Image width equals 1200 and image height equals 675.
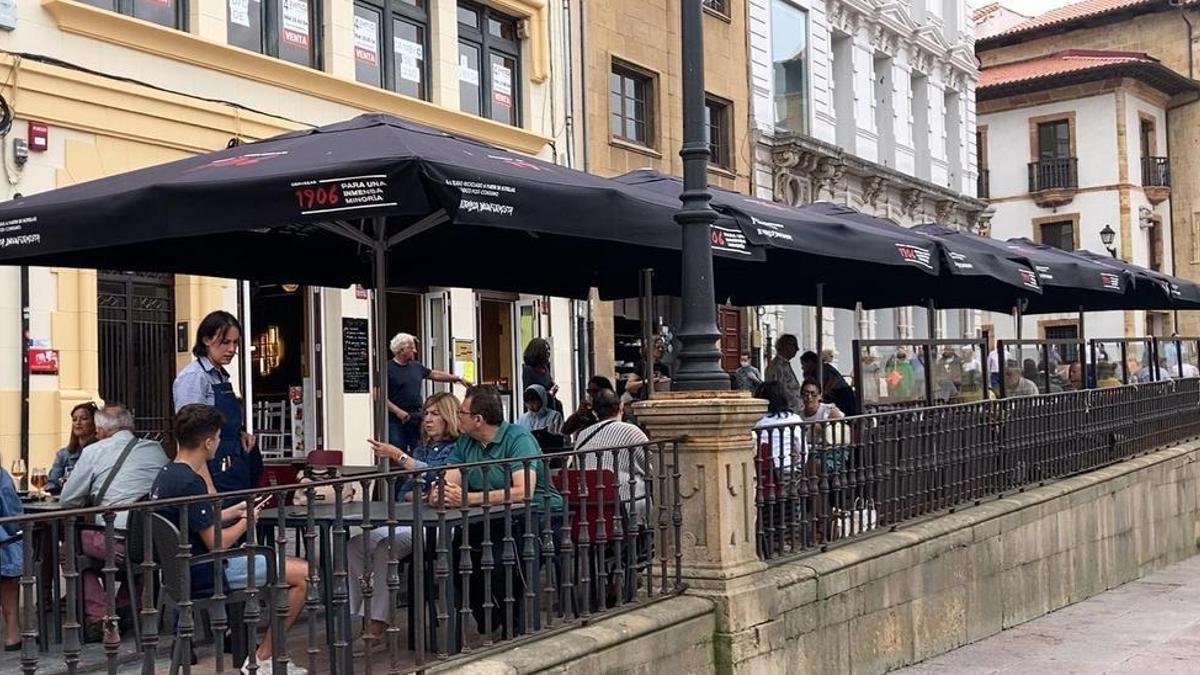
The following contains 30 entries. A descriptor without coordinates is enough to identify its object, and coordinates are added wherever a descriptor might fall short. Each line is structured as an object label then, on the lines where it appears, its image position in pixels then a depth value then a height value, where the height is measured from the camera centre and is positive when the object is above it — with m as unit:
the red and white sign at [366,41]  15.34 +4.10
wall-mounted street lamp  27.56 +2.82
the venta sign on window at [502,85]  17.75 +4.08
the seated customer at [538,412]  11.54 -0.22
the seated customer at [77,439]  9.29 -0.27
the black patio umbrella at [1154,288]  16.98 +1.09
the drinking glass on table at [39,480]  8.94 -0.52
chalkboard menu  15.13 +0.41
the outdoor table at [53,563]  4.18 -0.63
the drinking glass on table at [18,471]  9.86 -0.51
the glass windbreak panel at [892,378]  9.91 -0.01
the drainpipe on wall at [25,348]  11.38 +0.47
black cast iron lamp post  7.01 +0.67
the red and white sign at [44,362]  11.49 +0.35
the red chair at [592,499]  6.12 -0.53
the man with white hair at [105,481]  6.12 -0.39
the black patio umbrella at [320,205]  5.82 +0.94
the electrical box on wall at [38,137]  11.45 +2.29
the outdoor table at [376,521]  5.29 -0.56
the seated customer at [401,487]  5.69 -0.49
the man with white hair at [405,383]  11.09 +0.07
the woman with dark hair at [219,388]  7.00 +0.05
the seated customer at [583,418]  10.27 -0.25
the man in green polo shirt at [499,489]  5.68 -0.44
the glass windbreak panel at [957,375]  10.53 -0.01
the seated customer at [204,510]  5.05 -0.43
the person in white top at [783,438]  7.57 -0.34
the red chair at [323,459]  8.14 -0.40
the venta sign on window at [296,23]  14.52 +4.08
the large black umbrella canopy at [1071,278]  13.96 +1.06
